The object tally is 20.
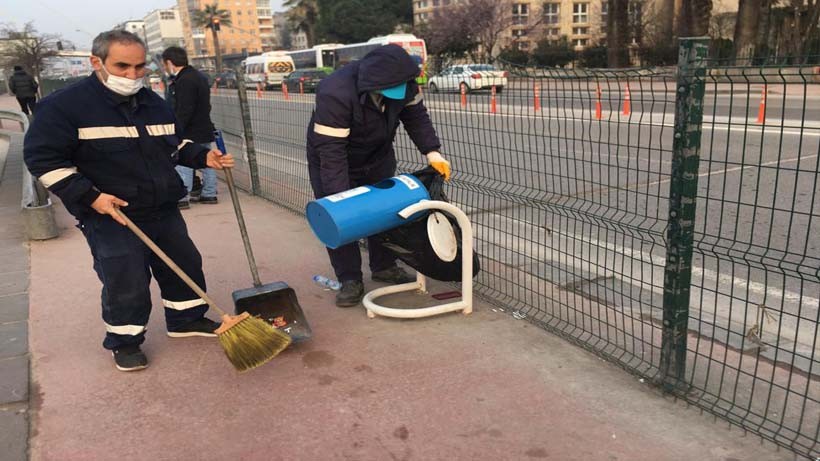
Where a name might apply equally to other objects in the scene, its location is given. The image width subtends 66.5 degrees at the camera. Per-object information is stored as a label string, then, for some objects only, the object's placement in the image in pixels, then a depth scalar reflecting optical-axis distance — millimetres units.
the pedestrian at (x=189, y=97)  6320
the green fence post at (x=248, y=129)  6771
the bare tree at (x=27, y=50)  37566
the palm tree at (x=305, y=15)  71912
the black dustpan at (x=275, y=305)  3513
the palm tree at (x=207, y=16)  83969
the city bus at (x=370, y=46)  37269
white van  42500
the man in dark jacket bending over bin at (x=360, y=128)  3402
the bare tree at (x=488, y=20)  50250
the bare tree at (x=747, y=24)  26266
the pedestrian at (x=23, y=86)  17125
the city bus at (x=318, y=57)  44000
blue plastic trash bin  3254
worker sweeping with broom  2928
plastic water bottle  4355
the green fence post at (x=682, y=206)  2445
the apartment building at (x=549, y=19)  55875
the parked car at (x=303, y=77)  33156
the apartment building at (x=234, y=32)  128375
